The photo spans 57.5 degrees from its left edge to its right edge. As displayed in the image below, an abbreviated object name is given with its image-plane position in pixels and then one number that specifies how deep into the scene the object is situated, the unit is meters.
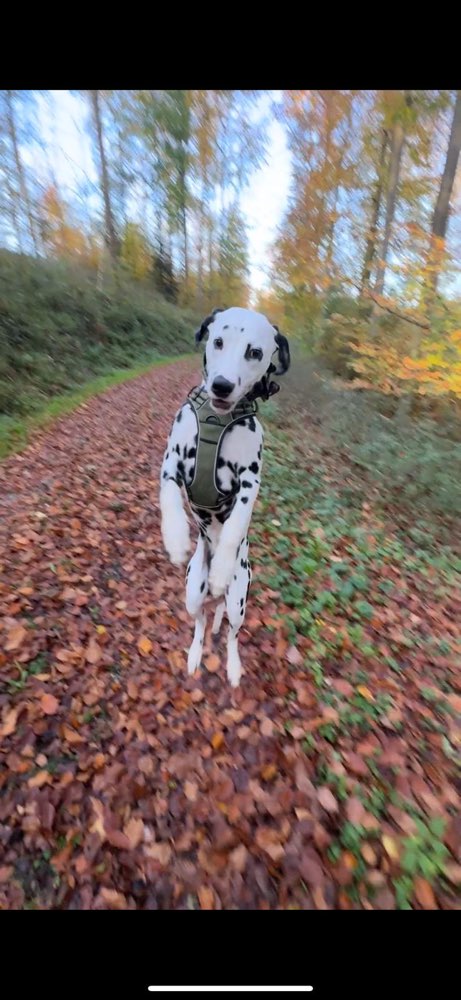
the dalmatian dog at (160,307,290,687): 1.16
